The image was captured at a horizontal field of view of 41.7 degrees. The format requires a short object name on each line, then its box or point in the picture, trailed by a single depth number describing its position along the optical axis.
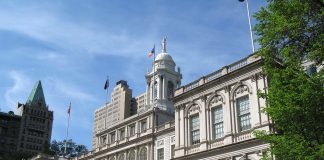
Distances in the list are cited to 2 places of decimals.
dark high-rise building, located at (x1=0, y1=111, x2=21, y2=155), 143.75
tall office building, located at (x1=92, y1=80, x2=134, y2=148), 165.09
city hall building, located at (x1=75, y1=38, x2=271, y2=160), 34.38
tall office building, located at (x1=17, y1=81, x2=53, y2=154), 147.12
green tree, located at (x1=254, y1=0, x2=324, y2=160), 21.08
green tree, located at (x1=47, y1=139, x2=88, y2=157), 92.19
